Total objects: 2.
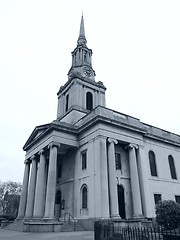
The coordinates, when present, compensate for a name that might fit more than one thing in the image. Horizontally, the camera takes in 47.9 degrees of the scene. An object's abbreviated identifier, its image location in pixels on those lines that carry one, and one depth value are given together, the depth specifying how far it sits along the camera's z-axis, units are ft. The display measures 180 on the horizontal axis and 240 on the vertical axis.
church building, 60.13
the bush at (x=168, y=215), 33.63
